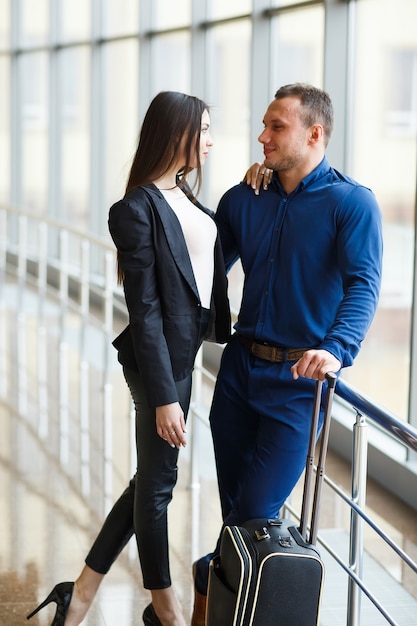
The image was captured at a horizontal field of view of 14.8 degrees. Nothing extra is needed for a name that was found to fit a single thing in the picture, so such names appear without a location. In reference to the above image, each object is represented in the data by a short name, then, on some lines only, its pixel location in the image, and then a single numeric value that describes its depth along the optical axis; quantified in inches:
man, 159.2
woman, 156.9
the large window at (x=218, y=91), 293.9
